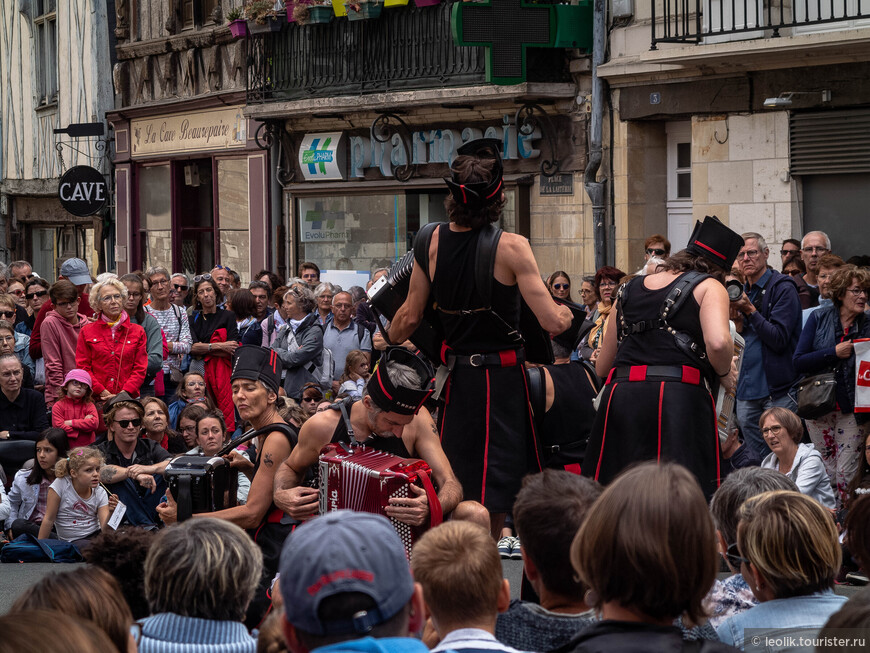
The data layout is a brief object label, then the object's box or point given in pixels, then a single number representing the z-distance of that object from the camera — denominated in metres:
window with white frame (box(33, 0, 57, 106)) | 26.73
